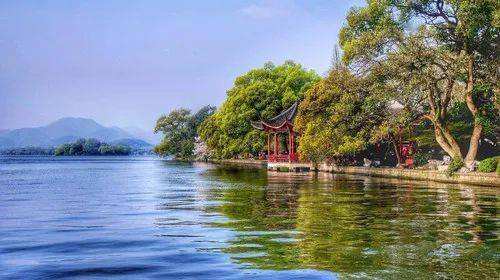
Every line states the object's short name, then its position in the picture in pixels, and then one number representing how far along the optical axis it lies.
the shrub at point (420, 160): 45.94
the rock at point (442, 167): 35.72
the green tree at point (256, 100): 78.38
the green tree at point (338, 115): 41.31
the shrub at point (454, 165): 33.91
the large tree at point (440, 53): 32.84
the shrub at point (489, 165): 31.17
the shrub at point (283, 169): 56.78
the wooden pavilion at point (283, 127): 59.22
